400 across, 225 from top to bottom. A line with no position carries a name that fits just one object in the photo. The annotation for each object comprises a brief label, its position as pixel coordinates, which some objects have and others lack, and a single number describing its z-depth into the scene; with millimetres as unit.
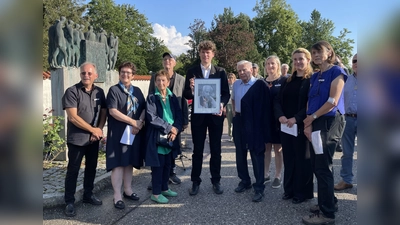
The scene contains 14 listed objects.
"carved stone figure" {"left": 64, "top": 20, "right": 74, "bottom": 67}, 7888
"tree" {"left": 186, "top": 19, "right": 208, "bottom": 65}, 39875
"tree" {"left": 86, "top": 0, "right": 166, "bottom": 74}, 46125
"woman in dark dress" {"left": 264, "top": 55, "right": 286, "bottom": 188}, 4625
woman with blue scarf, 4031
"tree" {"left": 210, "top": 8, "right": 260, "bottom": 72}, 38000
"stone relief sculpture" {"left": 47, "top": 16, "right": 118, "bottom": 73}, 7680
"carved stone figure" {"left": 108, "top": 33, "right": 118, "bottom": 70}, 12509
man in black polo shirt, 3803
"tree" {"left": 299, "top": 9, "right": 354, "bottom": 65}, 55203
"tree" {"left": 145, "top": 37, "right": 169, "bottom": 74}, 53238
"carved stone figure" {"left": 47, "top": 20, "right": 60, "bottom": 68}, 7688
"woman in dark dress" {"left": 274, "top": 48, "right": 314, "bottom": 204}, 4012
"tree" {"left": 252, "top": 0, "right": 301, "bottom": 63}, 47406
